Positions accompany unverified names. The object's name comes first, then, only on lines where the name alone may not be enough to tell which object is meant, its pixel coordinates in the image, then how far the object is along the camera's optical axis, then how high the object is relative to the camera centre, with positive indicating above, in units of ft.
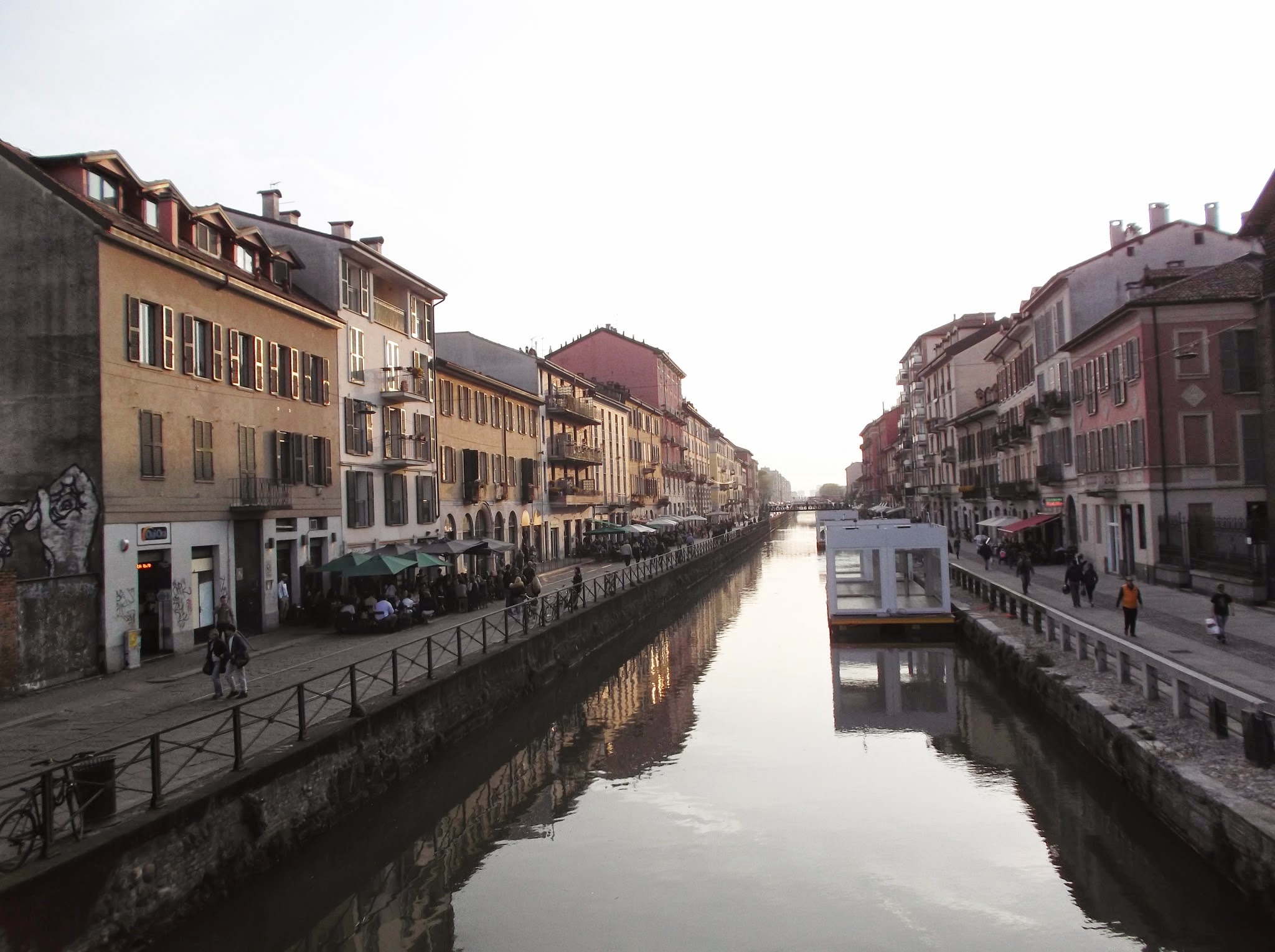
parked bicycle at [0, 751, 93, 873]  26.05 -8.36
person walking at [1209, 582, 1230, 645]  60.03 -7.92
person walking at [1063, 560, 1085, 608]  83.66 -7.91
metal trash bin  28.81 -8.00
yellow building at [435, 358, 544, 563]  121.49 +6.81
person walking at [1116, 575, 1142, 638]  64.80 -7.83
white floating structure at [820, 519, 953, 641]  91.76 -9.38
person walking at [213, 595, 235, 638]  49.85 -5.71
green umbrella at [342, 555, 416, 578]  77.56 -4.51
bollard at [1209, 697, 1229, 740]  39.14 -9.58
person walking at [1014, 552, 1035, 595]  95.14 -7.94
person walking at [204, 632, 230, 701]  49.49 -7.18
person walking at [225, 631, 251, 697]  49.88 -7.47
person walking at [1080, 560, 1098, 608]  86.58 -8.36
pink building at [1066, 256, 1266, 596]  97.04 +6.87
